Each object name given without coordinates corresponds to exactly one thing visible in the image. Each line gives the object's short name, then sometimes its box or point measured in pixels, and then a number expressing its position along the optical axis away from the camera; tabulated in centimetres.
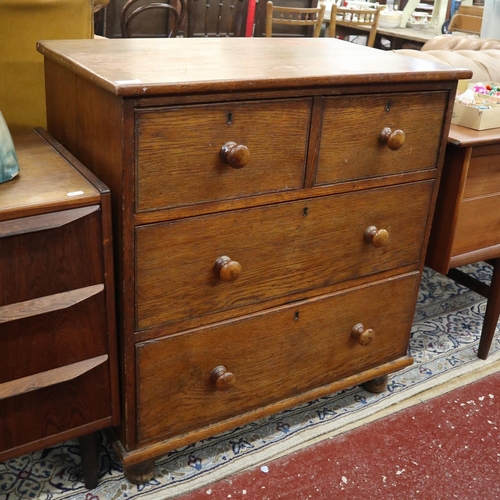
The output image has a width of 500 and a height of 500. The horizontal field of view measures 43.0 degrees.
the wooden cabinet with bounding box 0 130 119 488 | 107
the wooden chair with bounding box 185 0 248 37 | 406
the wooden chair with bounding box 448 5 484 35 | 536
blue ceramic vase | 112
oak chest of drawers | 114
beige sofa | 212
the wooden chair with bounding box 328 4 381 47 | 482
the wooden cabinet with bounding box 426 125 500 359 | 157
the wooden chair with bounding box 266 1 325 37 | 444
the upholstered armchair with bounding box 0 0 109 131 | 142
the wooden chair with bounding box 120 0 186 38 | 340
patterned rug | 143
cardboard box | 162
